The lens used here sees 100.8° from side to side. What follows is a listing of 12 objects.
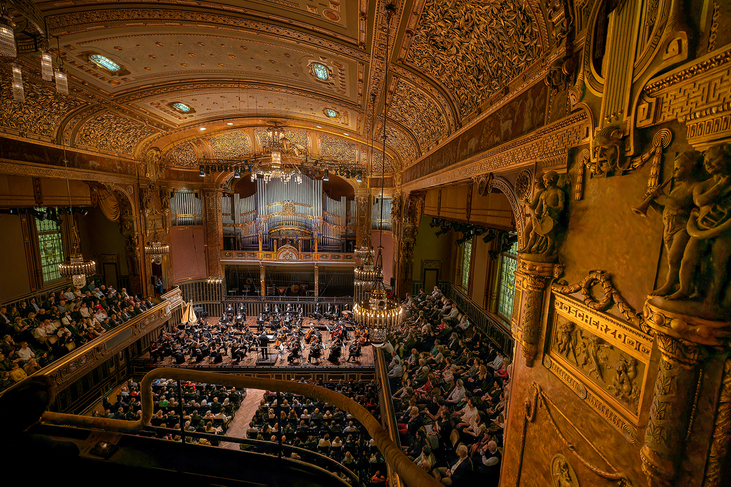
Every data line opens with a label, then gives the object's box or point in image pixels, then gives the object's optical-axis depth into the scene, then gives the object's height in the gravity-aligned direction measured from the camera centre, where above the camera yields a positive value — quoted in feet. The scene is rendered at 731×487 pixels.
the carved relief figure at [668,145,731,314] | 5.02 -0.25
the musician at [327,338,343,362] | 37.09 -17.05
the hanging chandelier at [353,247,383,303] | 24.54 -4.92
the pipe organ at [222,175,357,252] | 55.16 -0.71
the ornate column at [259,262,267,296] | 54.08 -12.00
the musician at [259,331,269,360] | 37.81 -16.72
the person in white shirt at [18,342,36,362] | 25.48 -12.55
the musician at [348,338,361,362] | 37.71 -17.06
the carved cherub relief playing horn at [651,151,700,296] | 5.57 +0.20
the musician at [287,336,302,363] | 36.94 -17.10
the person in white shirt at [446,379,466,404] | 20.98 -12.41
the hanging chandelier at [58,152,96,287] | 25.82 -5.36
